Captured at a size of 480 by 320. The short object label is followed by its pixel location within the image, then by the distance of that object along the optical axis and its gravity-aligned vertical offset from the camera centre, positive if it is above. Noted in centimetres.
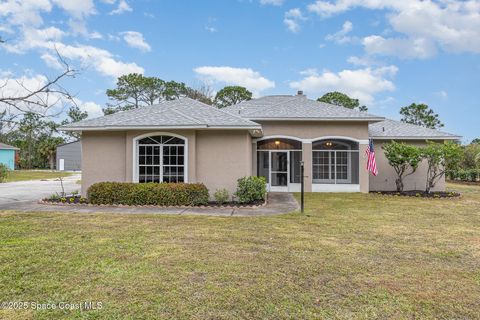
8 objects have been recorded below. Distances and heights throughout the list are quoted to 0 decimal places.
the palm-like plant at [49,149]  5150 +350
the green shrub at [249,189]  1215 -77
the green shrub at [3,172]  2367 -5
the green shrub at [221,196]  1248 -103
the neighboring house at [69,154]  4922 +257
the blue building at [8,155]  4234 +223
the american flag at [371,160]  1445 +37
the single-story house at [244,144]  1298 +119
